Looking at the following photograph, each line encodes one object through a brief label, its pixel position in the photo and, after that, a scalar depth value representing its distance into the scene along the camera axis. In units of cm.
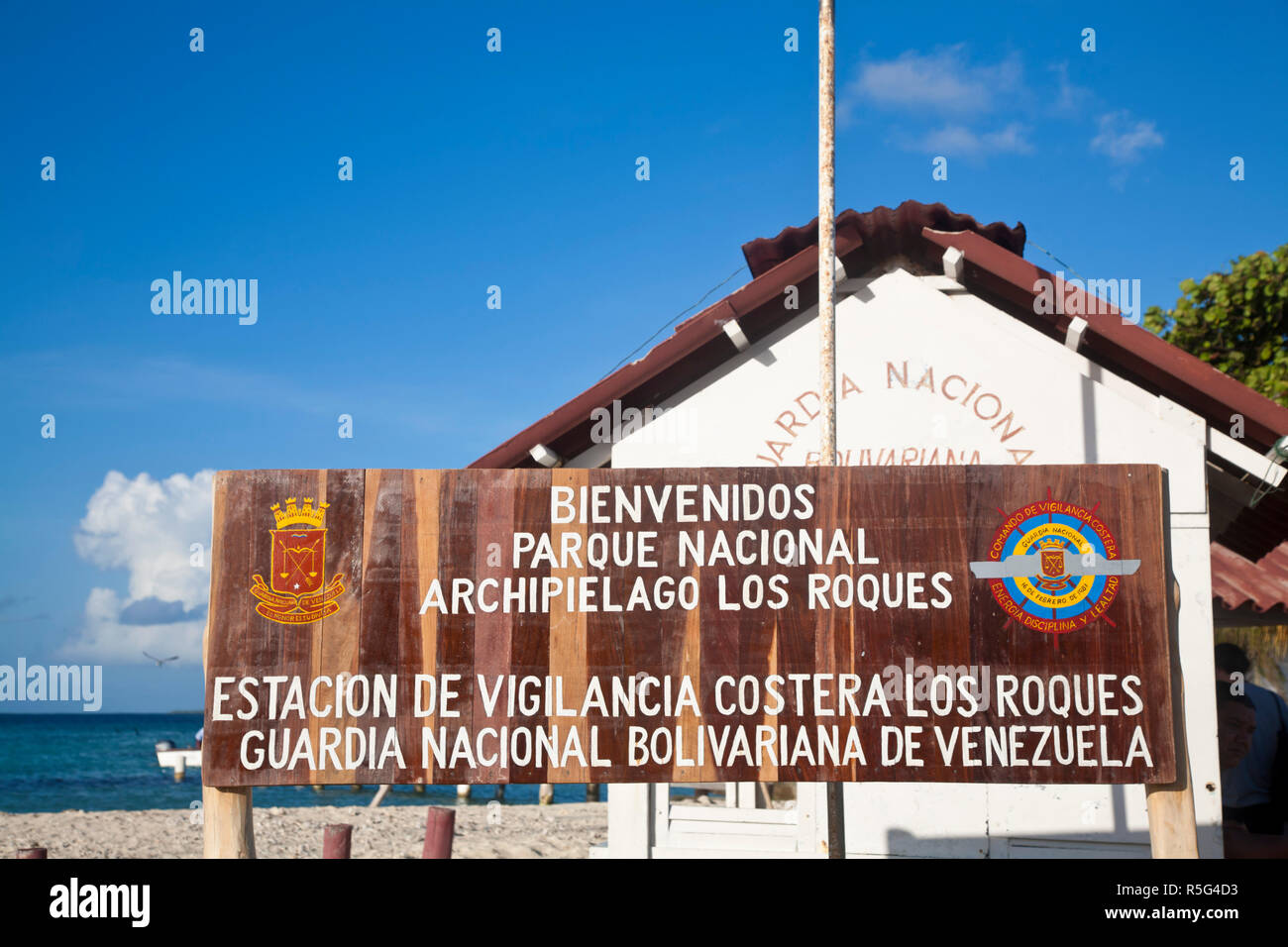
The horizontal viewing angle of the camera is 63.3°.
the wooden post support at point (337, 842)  996
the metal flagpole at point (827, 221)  809
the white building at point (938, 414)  849
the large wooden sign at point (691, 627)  603
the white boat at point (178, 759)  5625
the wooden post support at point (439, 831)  1016
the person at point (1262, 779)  1008
